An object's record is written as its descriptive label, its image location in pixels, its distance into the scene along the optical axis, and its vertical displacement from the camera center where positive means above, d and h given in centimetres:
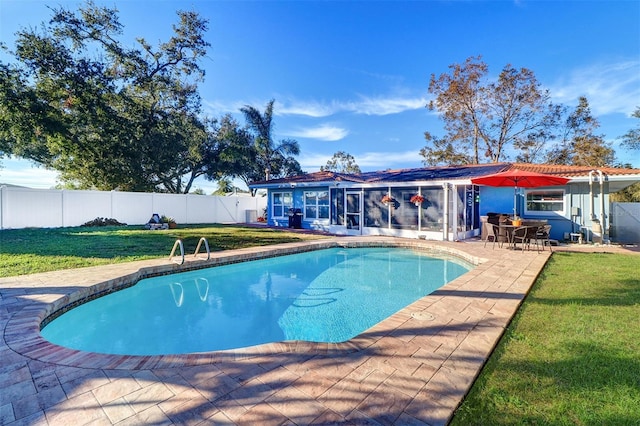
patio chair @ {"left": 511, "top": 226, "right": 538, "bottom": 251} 930 -59
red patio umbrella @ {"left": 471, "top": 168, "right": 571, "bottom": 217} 909 +112
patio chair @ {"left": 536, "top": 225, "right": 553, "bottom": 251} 952 -57
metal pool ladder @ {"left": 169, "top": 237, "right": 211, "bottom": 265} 723 -108
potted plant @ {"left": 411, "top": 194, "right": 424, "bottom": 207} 1246 +69
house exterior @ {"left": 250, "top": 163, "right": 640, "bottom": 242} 1124 +61
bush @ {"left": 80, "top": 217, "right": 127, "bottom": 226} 1669 -28
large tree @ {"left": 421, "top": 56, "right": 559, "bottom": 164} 2139 +787
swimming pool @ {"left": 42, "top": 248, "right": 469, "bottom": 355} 452 -174
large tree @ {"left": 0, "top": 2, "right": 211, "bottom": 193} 1558 +719
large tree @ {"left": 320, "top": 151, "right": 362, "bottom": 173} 4150 +743
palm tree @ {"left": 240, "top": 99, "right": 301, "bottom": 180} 2819 +689
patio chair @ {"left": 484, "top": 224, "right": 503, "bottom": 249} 1024 -67
